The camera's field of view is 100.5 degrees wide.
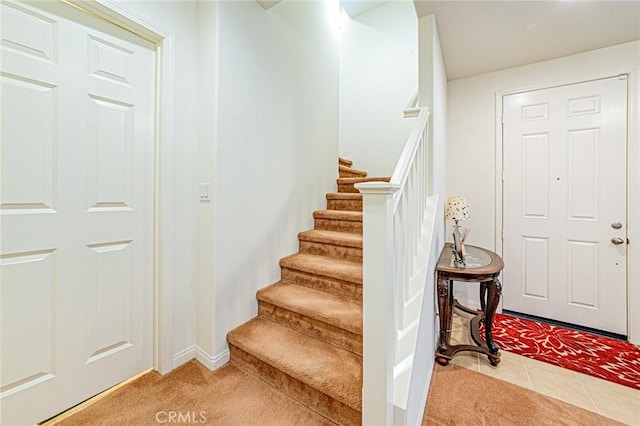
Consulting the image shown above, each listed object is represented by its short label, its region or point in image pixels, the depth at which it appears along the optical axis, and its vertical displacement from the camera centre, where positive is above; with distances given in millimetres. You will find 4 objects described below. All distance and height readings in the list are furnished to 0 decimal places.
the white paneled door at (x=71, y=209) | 1194 +12
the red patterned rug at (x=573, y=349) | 1819 -1055
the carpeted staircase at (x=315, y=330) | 1357 -773
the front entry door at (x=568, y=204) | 2287 +101
